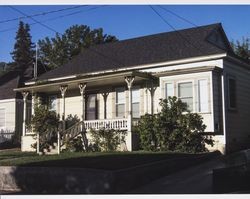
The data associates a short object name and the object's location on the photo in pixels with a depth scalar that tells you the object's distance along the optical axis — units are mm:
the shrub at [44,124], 24406
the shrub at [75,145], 23473
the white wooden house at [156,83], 21141
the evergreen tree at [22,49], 73125
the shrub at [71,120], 26359
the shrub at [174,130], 19938
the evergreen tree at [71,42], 51844
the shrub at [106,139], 21984
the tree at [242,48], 40094
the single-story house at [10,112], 31609
